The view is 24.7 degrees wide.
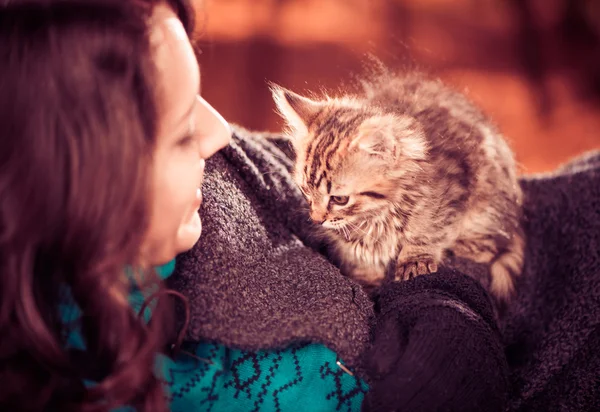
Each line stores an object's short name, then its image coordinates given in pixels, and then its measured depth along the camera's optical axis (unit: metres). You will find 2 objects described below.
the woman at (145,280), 0.68
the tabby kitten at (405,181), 0.80
